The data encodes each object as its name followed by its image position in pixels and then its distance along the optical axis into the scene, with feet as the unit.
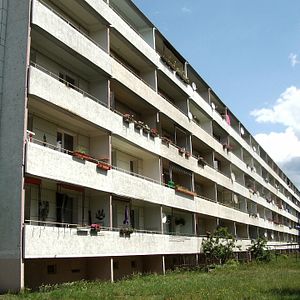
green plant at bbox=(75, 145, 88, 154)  59.82
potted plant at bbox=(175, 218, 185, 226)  92.51
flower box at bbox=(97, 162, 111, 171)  57.64
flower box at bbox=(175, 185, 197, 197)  83.14
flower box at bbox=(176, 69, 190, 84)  93.23
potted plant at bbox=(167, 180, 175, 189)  81.09
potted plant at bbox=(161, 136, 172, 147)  80.83
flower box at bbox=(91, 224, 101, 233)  54.41
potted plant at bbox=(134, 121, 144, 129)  70.30
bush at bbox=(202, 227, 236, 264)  93.23
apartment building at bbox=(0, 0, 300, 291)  46.78
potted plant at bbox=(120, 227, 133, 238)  61.40
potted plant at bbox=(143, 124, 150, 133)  73.08
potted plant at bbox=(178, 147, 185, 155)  87.34
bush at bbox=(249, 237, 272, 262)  113.59
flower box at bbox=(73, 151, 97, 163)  53.21
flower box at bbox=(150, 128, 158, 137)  75.52
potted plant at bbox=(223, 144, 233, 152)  122.49
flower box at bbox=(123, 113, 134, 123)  66.74
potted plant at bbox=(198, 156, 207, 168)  98.81
